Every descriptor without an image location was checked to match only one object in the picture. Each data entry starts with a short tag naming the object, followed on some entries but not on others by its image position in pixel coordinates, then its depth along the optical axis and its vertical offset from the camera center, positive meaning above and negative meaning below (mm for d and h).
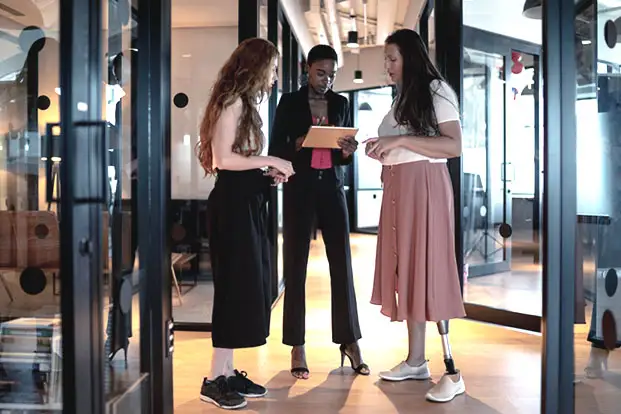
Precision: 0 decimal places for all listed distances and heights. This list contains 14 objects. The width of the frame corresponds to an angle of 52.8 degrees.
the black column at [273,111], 4785 +683
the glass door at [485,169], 4508 +217
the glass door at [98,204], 1545 -11
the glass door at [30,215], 1755 -46
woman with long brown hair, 2662 +12
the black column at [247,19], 4059 +1176
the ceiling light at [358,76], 11000 +2173
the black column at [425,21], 4841 +1431
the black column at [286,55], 5787 +1384
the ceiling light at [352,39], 8867 +2288
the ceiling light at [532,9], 3792 +1182
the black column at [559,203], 1842 -15
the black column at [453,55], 4070 +945
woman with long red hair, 2568 +28
